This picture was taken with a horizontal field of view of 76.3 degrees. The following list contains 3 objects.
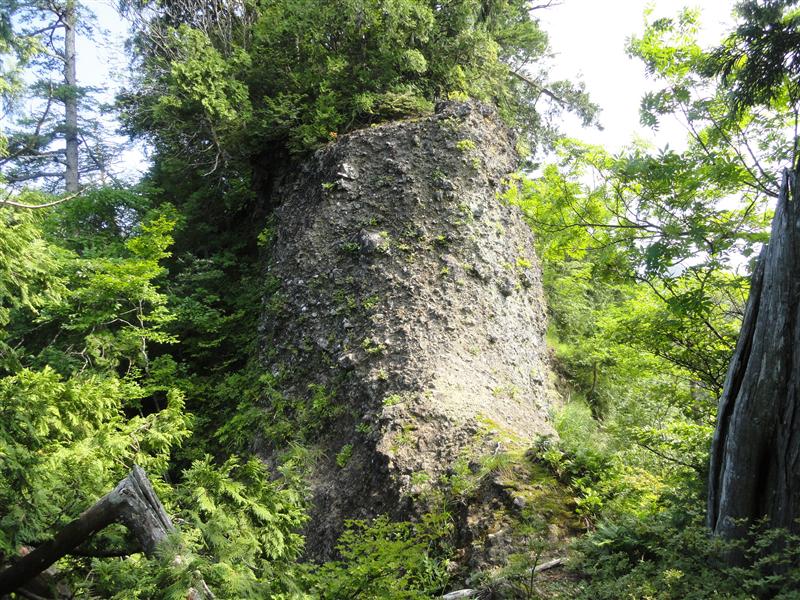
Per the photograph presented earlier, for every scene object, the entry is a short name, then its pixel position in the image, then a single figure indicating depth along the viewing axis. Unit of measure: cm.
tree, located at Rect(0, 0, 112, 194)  1880
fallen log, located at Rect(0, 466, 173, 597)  273
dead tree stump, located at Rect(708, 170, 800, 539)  323
